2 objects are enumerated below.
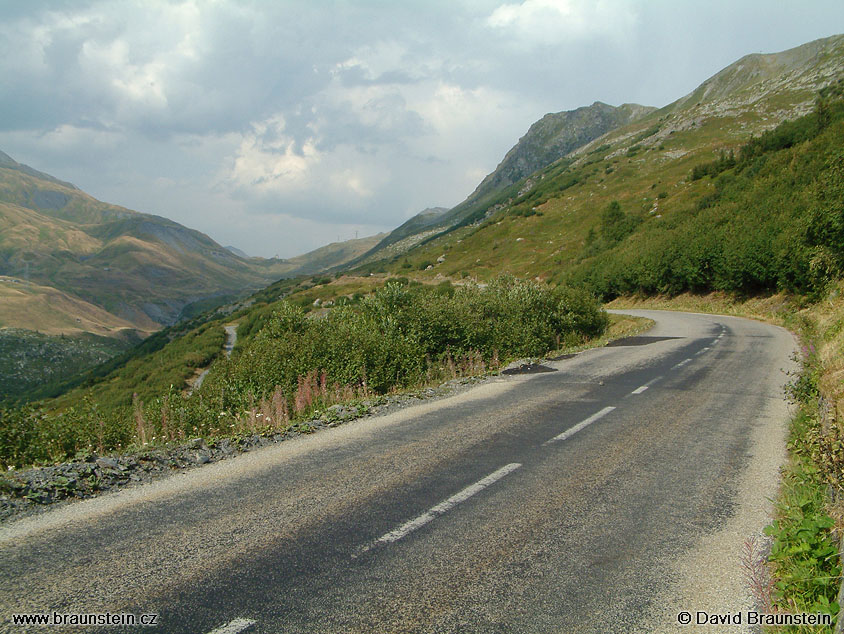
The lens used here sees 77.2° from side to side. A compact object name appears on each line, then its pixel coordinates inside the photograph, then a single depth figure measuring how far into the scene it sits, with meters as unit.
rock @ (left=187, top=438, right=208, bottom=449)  7.59
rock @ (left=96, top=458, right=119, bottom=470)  6.43
